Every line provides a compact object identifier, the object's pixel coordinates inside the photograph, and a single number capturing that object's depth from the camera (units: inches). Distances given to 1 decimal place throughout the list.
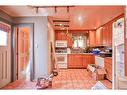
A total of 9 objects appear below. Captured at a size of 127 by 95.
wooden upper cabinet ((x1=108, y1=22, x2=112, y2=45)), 127.5
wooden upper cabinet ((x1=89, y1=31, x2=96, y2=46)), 195.5
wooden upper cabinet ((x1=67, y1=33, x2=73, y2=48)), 199.0
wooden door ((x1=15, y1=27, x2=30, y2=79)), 122.8
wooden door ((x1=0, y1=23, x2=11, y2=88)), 97.4
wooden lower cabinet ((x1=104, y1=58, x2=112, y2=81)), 112.4
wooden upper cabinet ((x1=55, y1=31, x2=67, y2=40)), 197.5
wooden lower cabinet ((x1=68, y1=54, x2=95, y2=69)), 187.6
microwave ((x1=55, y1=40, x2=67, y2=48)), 194.4
